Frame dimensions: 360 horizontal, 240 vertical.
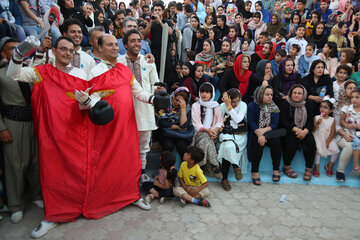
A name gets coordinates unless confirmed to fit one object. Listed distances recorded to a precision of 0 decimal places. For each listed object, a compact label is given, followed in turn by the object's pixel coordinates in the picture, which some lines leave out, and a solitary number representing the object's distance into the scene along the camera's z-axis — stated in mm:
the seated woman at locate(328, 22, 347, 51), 7059
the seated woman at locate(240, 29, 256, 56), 6800
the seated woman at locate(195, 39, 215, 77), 6176
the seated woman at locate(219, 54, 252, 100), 5301
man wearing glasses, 3033
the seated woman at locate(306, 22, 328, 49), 7371
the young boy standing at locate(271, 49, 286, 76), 5741
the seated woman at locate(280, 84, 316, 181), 4477
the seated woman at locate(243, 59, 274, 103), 5336
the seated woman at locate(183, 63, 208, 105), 5238
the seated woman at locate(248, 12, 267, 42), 8039
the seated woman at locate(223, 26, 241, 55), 7051
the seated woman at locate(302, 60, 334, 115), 5047
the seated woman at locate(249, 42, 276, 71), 6137
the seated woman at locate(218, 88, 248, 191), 4230
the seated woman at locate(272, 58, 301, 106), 5250
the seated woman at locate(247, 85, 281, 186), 4348
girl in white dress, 4516
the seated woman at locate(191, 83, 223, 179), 4242
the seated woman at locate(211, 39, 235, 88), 5984
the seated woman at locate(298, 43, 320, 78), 5914
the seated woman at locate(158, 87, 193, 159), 4316
